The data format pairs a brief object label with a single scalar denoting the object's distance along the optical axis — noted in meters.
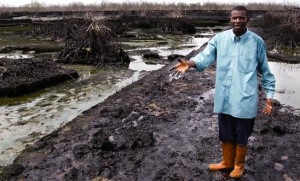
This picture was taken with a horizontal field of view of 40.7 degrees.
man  3.99
